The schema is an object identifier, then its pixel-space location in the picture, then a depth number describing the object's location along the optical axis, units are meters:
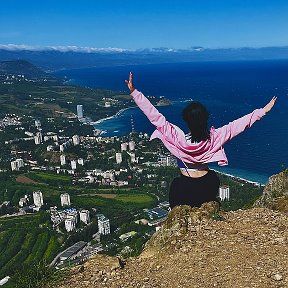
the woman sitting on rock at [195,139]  3.04
